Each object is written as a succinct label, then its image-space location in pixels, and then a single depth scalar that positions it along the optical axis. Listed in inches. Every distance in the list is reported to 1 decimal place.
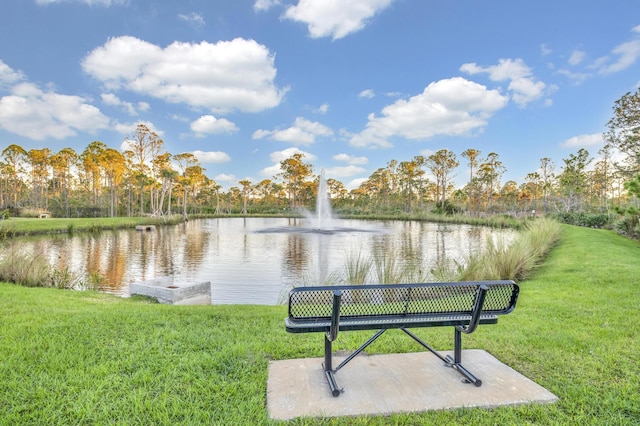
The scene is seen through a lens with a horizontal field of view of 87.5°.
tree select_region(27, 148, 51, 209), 1670.8
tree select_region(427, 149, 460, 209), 1847.9
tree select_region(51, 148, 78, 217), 1654.8
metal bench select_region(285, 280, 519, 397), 92.8
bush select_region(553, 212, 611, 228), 741.3
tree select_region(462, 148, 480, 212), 1775.3
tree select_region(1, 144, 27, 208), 1631.4
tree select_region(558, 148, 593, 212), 1127.6
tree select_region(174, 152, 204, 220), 1787.6
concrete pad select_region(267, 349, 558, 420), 85.3
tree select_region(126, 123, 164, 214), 1603.1
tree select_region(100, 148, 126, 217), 1517.0
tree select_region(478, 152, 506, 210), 1797.5
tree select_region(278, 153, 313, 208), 2283.5
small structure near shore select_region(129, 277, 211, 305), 233.6
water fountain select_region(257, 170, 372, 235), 898.1
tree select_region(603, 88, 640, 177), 754.2
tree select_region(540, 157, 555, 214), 1721.2
